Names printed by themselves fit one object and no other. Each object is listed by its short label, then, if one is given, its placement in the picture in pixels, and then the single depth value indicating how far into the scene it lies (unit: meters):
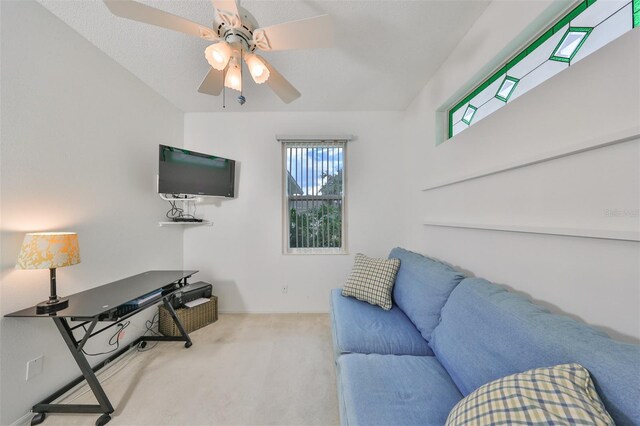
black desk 1.36
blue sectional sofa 0.67
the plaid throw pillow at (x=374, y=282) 1.92
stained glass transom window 0.90
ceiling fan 1.12
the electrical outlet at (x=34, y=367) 1.42
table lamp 1.30
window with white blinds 2.95
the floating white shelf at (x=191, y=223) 2.48
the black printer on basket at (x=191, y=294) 2.38
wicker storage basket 2.32
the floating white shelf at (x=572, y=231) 0.80
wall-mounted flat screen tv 2.33
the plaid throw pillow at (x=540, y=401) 0.59
